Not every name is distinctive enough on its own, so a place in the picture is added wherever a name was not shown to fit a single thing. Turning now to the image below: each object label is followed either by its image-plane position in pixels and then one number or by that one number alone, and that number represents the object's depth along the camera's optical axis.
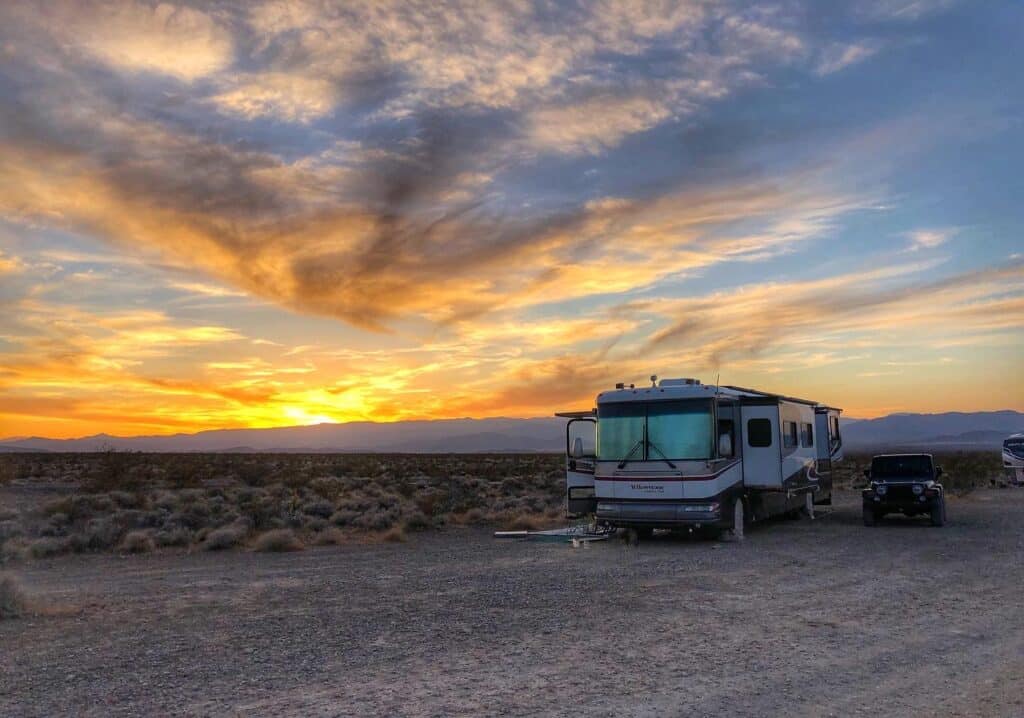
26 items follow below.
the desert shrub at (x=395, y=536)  18.78
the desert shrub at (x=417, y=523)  21.50
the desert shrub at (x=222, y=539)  17.56
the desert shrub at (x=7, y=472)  43.75
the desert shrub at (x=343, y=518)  22.22
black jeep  19.98
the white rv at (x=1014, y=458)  39.91
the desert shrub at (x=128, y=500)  26.84
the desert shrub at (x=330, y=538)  18.47
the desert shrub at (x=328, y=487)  31.34
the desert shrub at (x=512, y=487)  36.29
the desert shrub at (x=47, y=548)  16.36
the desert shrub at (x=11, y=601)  10.03
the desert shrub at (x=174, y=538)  18.03
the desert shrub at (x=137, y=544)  17.28
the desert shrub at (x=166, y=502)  25.98
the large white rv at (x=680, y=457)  16.23
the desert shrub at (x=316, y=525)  20.88
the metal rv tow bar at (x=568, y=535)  17.67
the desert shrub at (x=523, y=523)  21.11
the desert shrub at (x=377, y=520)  21.30
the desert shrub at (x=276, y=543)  17.08
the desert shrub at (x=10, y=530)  18.35
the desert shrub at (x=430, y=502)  25.30
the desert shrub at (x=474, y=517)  23.17
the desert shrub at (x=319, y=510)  24.38
